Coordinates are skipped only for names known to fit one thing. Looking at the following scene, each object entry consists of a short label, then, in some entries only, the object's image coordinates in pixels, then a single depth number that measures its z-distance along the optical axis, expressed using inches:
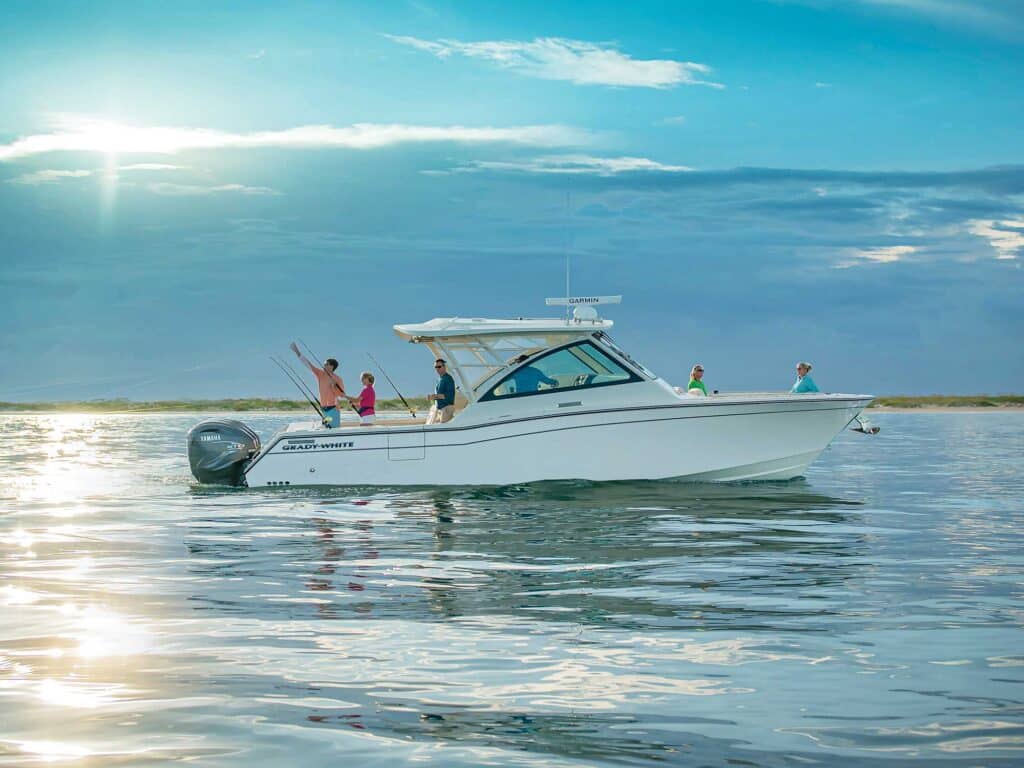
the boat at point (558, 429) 728.3
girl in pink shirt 778.8
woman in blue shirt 802.2
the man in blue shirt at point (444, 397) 761.0
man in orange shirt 775.1
